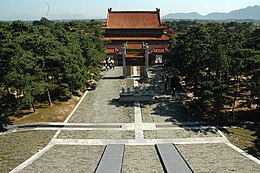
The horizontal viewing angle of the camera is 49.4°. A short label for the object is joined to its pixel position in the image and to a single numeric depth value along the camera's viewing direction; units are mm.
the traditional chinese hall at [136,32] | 46469
